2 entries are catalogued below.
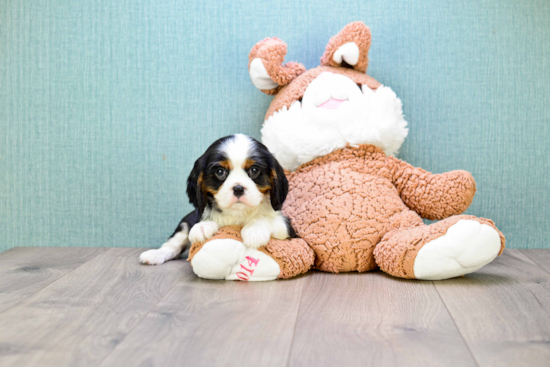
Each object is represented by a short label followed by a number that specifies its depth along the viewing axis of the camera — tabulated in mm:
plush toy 1544
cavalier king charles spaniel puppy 1567
